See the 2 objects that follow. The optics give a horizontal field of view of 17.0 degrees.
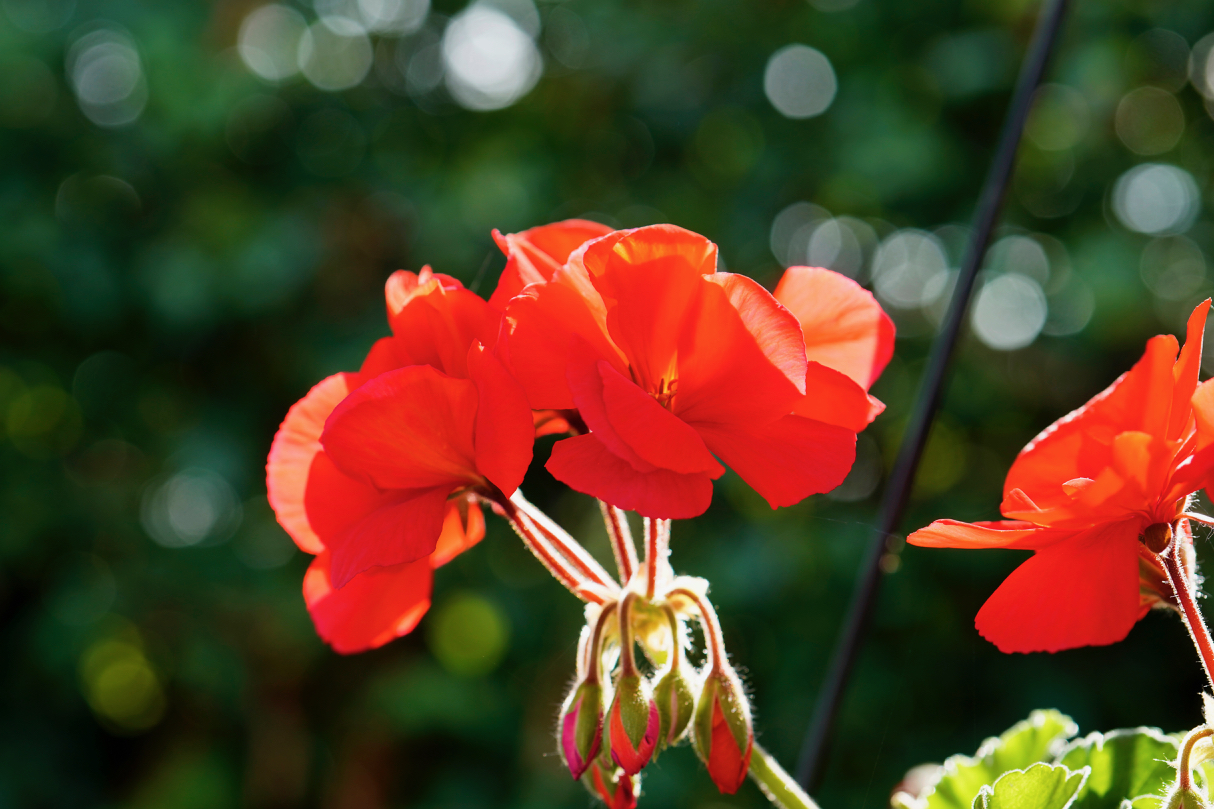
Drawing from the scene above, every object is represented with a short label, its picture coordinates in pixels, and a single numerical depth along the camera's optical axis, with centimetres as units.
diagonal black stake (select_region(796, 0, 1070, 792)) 59
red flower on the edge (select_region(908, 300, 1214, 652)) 53
